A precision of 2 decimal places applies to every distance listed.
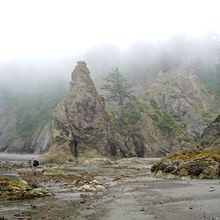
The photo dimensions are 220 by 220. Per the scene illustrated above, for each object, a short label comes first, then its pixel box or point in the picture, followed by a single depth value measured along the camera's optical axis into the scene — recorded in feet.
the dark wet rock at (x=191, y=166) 98.39
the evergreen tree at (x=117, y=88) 300.77
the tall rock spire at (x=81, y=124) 222.59
